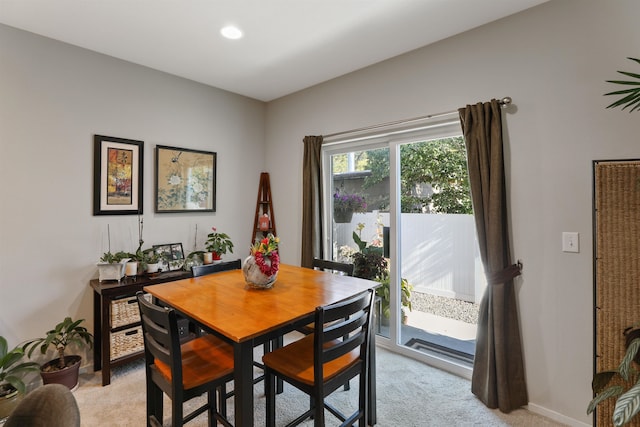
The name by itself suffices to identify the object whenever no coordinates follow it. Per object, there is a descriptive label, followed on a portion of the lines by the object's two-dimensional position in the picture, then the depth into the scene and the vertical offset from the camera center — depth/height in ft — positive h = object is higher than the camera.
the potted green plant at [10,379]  6.46 -3.53
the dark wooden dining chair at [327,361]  4.66 -2.58
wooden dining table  4.17 -1.56
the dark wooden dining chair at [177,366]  4.38 -2.55
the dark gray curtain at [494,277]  6.78 -1.44
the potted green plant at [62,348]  7.27 -3.41
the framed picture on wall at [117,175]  8.74 +1.15
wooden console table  7.78 -2.92
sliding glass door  8.37 -0.74
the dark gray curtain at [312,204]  10.93 +0.36
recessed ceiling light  7.60 +4.65
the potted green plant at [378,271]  9.51 -1.87
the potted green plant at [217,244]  10.83 -1.10
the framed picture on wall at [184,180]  10.07 +1.19
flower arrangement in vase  6.03 -1.03
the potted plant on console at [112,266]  8.30 -1.45
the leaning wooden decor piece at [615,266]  4.80 -0.85
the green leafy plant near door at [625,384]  3.53 -2.34
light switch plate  6.28 -0.58
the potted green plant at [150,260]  9.07 -1.41
